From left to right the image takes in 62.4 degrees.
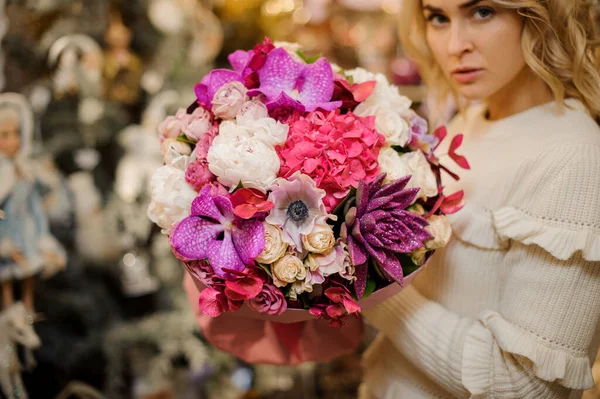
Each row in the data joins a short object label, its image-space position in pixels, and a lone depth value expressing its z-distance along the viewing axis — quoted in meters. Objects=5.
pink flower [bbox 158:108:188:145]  0.92
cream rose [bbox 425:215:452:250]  0.84
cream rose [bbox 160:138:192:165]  0.87
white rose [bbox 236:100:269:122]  0.82
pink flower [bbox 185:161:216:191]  0.80
